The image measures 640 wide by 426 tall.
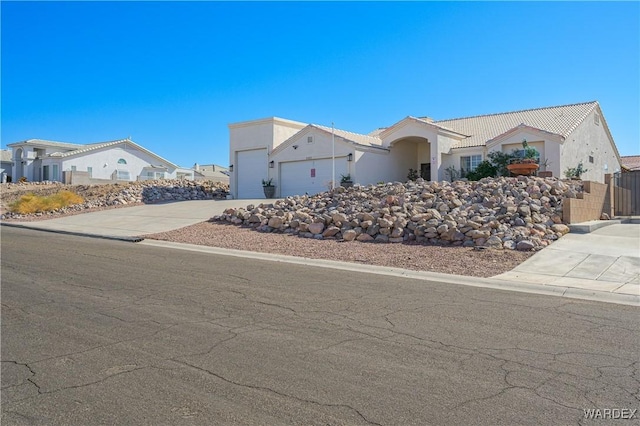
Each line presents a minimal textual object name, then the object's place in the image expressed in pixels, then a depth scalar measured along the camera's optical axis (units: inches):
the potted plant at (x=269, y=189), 1211.2
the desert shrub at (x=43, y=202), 1098.1
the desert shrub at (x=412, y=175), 1194.0
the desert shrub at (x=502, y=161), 983.5
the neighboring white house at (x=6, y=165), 2277.3
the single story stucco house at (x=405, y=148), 1025.5
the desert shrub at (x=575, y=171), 977.5
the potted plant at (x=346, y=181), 1068.5
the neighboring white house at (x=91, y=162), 1975.9
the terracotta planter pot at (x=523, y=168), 797.2
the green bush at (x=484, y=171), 994.1
